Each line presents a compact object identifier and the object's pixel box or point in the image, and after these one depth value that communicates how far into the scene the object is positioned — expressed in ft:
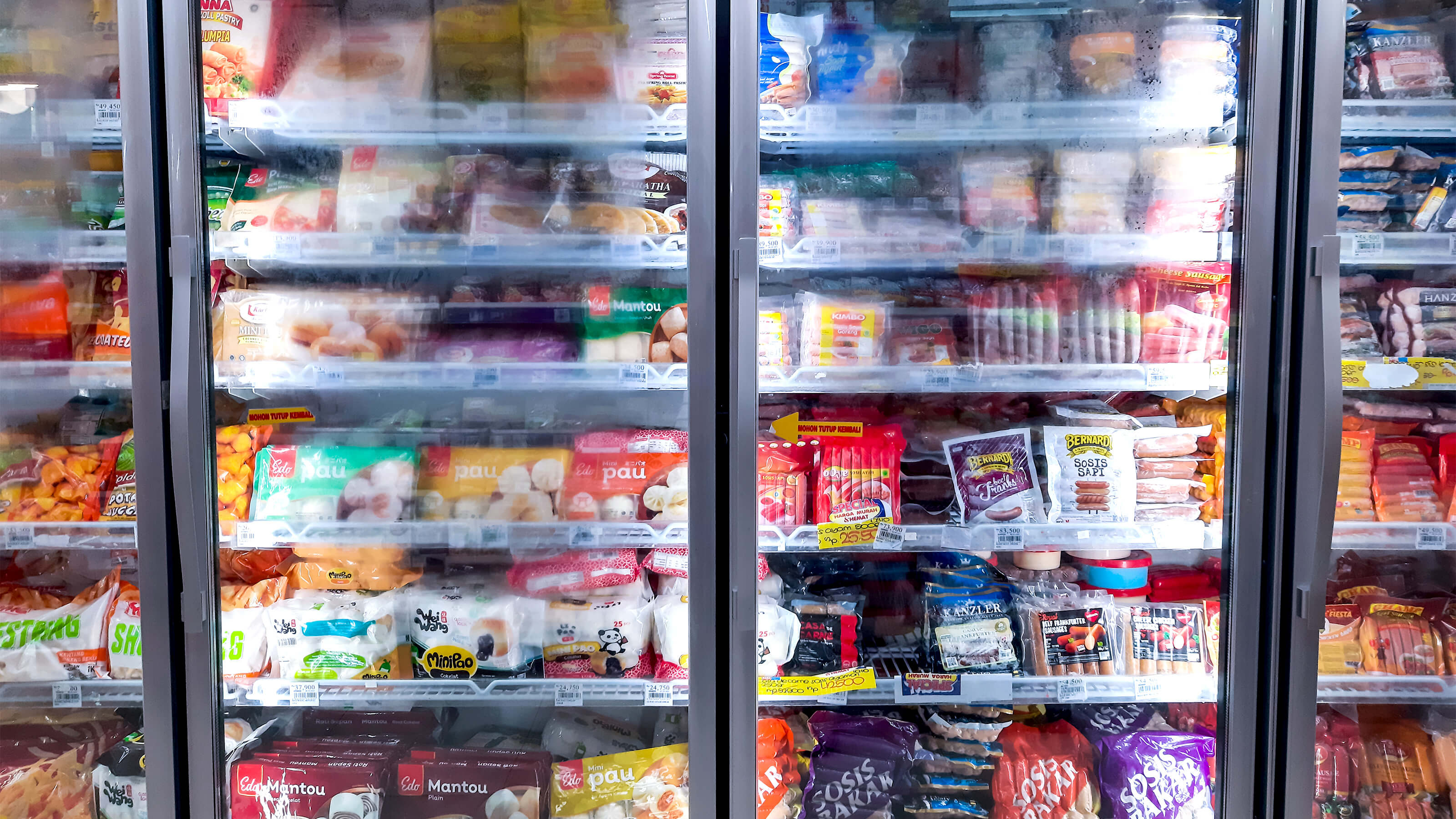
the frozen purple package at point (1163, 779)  5.48
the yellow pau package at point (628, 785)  5.56
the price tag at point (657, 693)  5.17
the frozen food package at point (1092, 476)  5.54
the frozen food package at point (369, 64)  5.58
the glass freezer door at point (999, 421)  5.25
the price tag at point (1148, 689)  5.12
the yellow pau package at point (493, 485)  5.77
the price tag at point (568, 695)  5.10
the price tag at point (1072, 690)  5.16
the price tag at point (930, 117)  5.12
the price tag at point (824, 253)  5.08
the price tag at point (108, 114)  4.99
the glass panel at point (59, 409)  5.45
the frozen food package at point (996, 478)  5.59
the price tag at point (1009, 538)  5.07
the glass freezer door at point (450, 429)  5.31
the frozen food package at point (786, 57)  5.25
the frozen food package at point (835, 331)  5.65
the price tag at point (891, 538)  5.15
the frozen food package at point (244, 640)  5.51
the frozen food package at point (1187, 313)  5.47
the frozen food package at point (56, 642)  5.44
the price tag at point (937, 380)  5.01
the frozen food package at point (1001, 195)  5.72
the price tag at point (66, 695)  5.26
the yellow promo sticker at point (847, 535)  5.14
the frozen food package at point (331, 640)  5.53
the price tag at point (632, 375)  4.99
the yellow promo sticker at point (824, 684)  5.24
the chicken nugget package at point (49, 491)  5.58
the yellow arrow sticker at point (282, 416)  5.83
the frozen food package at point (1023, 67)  5.64
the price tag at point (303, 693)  5.17
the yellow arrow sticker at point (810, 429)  5.57
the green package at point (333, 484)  5.69
